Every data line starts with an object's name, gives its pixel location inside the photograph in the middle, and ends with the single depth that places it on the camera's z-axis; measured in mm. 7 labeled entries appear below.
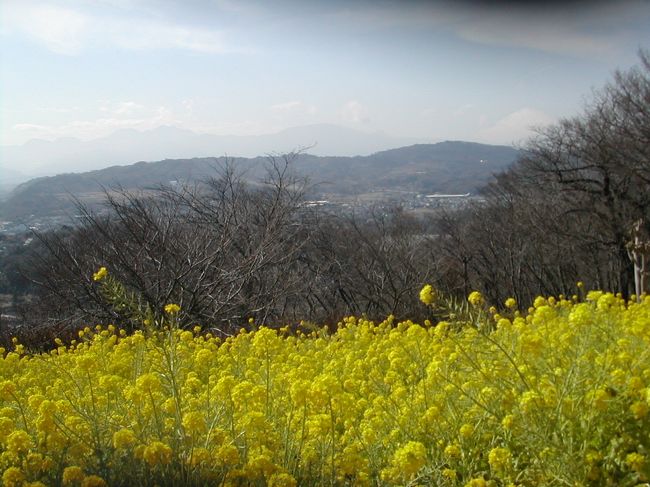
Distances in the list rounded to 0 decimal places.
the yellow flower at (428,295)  2957
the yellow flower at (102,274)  3584
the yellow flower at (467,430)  3199
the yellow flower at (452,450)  3095
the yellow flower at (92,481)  2564
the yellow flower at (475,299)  3416
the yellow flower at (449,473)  3086
